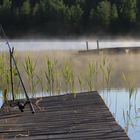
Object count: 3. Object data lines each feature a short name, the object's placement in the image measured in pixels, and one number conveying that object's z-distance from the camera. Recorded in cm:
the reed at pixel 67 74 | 654
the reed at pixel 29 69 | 662
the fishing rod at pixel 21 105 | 524
